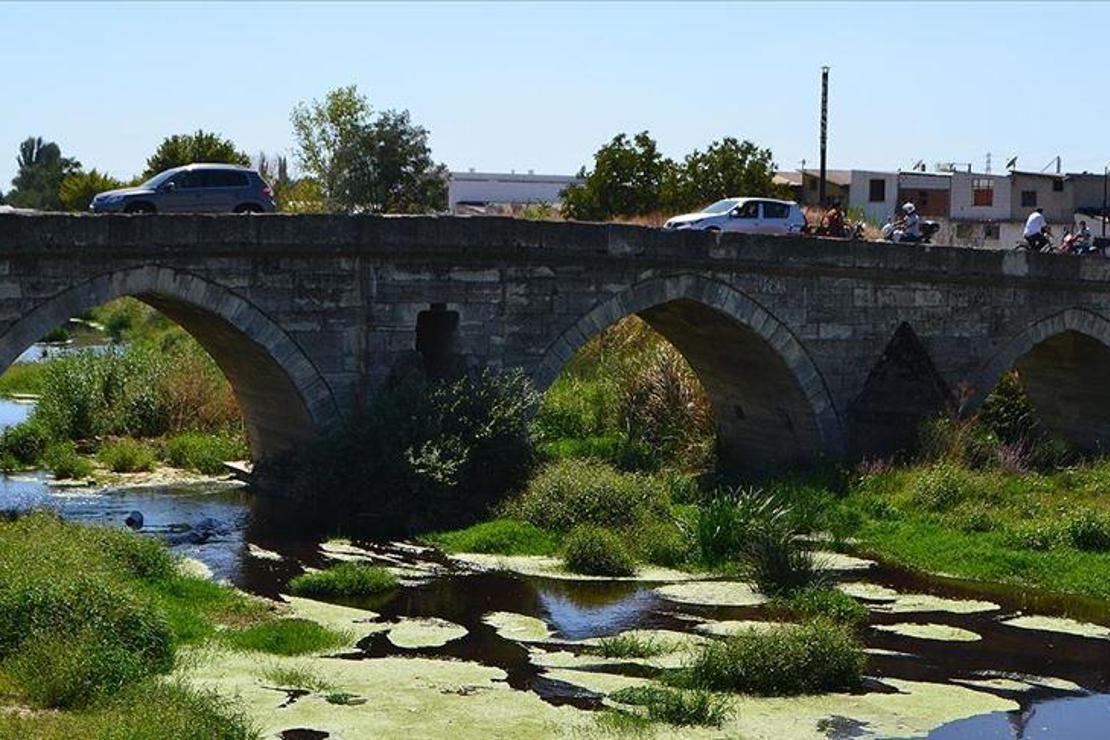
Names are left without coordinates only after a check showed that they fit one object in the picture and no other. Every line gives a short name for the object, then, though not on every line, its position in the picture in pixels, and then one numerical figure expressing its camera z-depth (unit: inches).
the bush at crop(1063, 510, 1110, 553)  994.7
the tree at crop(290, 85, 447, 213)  2325.3
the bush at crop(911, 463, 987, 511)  1095.6
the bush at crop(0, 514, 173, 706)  618.8
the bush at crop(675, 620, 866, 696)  706.8
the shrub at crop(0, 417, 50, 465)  1298.0
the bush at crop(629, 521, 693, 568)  960.3
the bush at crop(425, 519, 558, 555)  969.5
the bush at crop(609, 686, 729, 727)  651.5
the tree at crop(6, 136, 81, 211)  4224.9
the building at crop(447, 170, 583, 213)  3201.3
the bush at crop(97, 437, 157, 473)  1259.8
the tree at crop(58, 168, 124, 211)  2913.4
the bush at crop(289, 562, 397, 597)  863.7
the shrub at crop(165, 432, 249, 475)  1264.8
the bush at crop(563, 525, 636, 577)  929.5
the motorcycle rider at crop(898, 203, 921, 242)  1440.7
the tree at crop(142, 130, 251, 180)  2440.9
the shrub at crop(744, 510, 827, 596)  893.8
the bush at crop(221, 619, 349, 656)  741.3
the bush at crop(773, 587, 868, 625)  848.3
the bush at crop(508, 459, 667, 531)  1002.7
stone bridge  997.2
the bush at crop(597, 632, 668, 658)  760.3
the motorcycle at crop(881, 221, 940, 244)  1443.2
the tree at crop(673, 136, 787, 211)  2252.7
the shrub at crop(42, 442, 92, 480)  1232.8
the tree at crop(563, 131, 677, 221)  2295.8
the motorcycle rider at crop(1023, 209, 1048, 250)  1485.0
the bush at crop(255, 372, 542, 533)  1011.3
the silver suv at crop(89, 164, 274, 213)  1227.2
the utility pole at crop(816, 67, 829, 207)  2022.6
